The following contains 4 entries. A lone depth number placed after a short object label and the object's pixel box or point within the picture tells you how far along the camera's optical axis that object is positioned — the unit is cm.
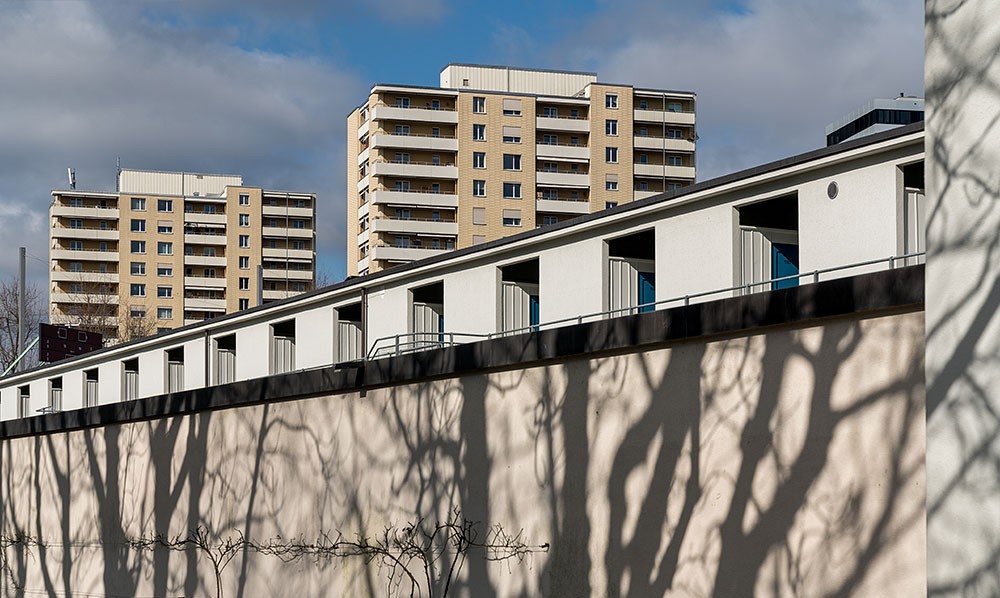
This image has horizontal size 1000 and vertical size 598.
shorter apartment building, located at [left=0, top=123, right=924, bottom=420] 1548
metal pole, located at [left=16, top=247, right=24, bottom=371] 5412
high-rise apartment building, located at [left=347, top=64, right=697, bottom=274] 9669
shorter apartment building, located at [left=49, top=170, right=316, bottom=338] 12062
